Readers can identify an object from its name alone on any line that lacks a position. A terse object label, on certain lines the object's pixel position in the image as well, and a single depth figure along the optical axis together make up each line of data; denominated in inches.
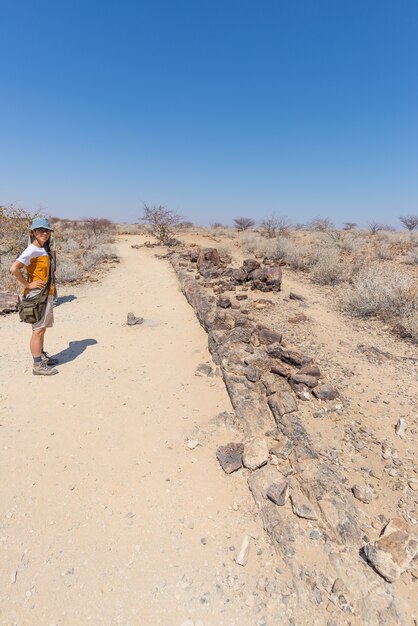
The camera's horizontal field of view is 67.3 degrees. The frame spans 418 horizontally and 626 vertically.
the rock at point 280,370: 145.4
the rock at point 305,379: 137.9
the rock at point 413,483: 93.0
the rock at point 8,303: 257.1
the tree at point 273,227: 841.5
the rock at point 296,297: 285.1
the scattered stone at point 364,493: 89.7
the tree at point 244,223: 1264.8
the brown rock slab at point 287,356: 155.5
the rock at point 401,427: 114.2
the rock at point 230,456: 105.0
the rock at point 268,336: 181.3
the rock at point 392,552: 70.5
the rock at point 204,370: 164.2
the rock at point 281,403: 123.4
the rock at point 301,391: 133.7
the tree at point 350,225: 1373.2
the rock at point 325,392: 133.2
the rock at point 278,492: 90.3
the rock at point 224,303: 246.8
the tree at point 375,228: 974.7
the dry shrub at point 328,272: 352.5
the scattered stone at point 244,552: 78.1
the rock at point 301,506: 85.6
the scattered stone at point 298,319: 225.6
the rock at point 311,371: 145.3
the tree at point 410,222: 1216.8
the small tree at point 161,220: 739.4
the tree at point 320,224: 1025.0
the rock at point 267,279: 308.0
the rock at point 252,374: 145.6
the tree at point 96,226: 954.7
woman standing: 144.0
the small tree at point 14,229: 380.2
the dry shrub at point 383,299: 230.4
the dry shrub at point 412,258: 446.9
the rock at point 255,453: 103.5
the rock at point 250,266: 340.2
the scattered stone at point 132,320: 237.6
